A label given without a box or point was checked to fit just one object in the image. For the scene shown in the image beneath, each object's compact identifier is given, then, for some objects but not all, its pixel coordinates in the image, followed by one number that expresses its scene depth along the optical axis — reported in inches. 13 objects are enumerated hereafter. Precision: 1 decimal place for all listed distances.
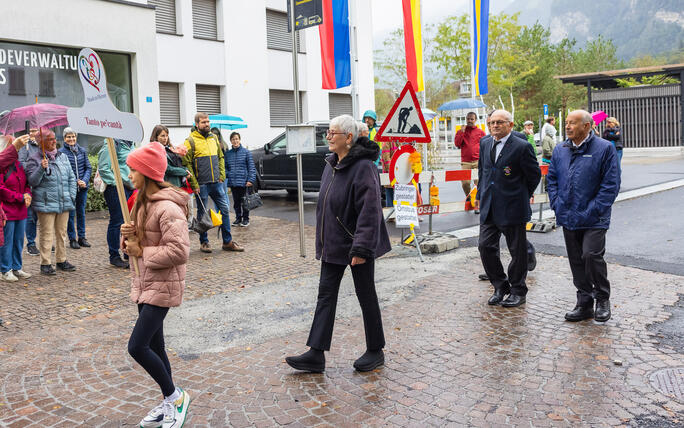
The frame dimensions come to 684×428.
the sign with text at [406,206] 364.8
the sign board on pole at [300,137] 361.1
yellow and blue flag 629.0
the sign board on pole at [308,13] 356.8
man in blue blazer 255.3
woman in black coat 185.2
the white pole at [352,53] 575.1
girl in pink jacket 151.8
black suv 634.8
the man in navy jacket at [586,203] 228.7
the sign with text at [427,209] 388.8
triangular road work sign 354.6
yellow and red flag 589.3
